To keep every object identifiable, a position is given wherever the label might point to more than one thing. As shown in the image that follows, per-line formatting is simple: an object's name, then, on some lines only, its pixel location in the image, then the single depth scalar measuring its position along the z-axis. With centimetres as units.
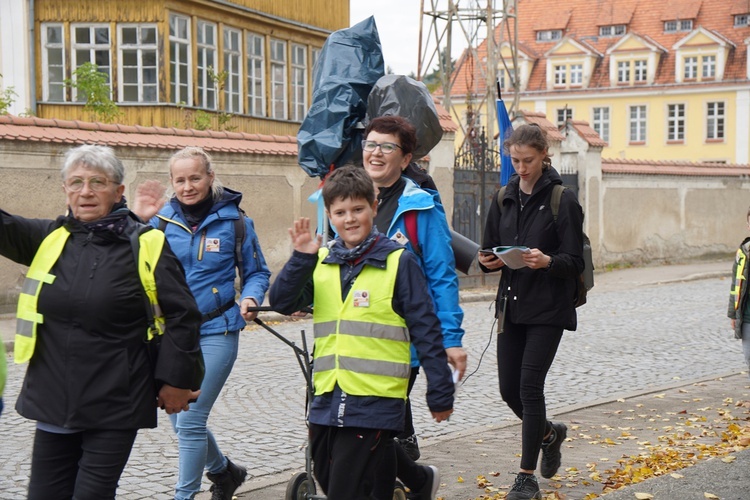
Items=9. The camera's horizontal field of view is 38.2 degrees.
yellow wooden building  2372
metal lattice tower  2881
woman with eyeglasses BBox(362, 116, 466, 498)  475
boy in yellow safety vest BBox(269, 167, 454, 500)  414
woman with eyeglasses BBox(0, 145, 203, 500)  383
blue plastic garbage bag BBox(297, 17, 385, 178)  606
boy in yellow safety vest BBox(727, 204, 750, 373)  755
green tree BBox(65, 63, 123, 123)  2053
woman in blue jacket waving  509
